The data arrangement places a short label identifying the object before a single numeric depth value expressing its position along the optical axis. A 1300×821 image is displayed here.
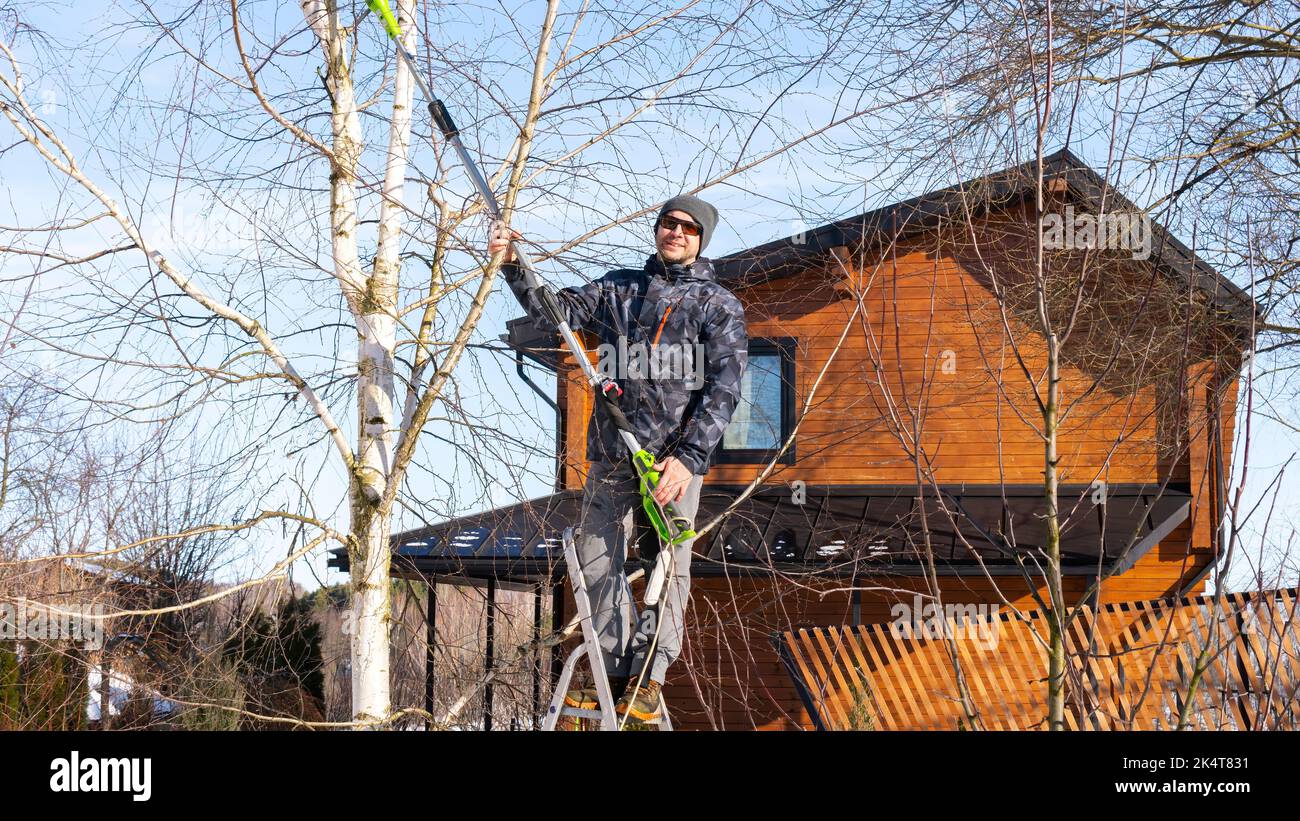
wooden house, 11.03
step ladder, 3.98
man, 4.39
